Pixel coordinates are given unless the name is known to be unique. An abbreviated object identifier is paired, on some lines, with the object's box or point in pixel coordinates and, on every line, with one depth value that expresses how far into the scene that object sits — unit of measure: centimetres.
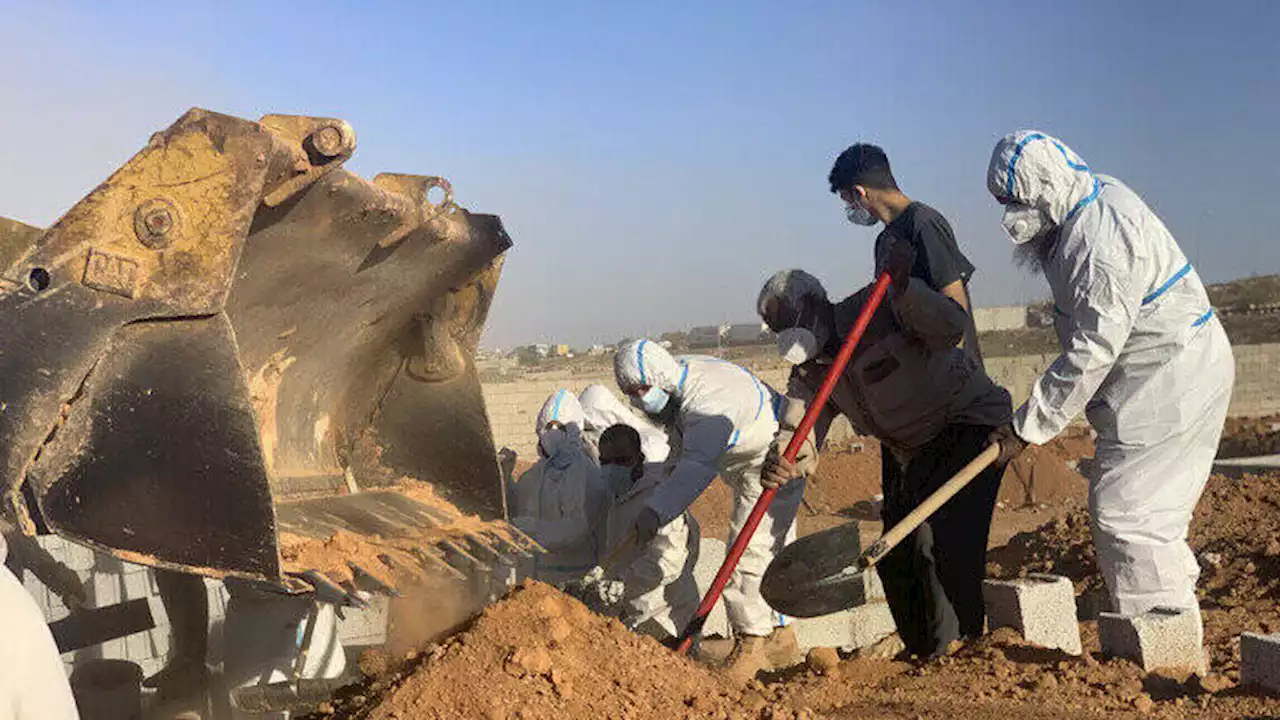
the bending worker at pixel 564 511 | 665
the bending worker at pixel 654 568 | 657
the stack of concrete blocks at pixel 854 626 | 665
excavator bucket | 296
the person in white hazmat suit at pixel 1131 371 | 414
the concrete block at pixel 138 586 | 638
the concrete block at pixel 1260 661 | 377
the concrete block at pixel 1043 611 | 479
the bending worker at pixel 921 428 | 503
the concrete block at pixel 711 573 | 708
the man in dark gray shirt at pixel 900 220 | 512
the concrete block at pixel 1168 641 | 412
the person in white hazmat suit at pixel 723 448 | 588
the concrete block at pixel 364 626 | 628
